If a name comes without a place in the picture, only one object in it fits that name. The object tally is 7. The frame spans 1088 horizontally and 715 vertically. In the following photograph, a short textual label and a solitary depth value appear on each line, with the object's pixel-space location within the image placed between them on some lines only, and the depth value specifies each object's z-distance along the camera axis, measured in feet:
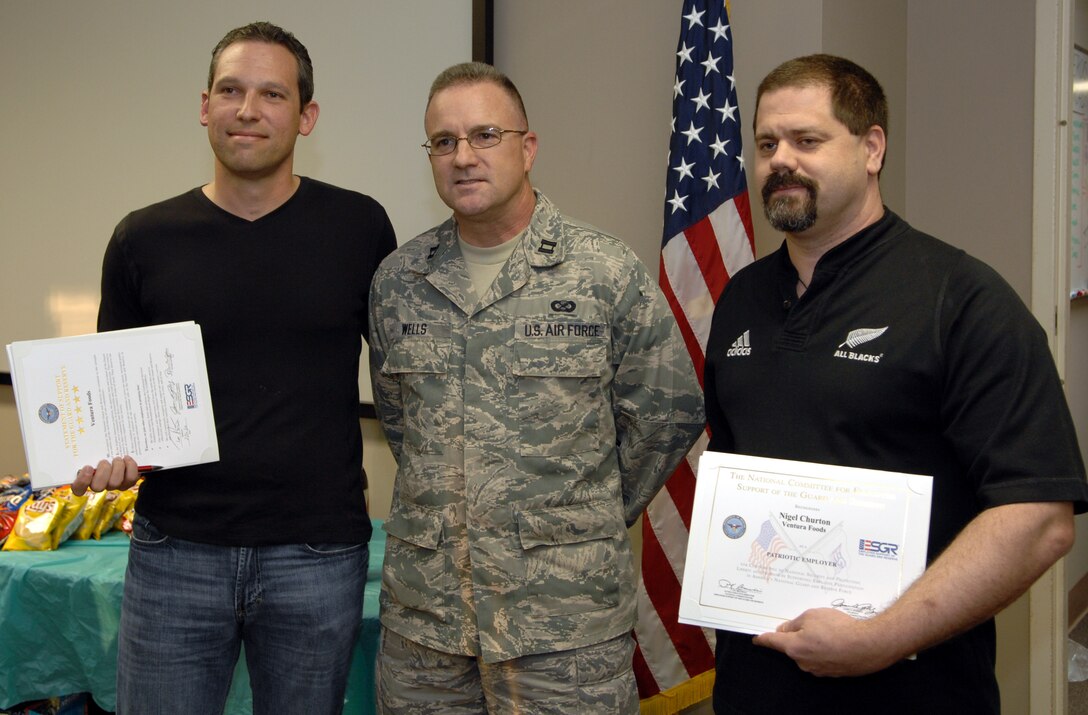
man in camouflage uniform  5.16
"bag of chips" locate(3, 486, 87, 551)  8.61
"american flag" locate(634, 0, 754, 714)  7.79
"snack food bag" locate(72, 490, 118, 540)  8.86
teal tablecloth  8.02
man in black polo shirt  3.74
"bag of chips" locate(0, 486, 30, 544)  8.95
